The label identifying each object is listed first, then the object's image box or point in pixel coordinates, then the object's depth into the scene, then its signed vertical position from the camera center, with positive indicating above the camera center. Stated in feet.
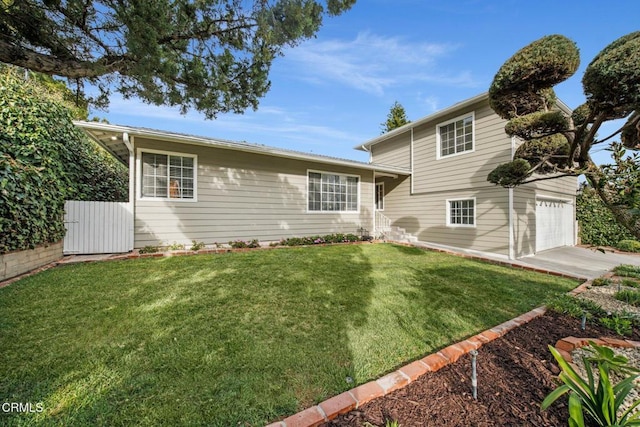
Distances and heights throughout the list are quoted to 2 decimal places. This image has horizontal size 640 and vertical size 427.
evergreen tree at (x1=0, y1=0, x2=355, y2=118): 9.01 +7.44
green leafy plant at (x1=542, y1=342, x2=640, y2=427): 4.40 -3.45
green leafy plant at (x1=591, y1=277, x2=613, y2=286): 15.24 -4.20
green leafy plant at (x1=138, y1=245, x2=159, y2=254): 18.97 -2.56
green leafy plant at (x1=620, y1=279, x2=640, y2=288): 14.95 -4.25
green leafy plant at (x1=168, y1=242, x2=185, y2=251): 20.87 -2.53
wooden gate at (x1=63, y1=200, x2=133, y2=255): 17.81 -0.74
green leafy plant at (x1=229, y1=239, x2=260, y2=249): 22.95 -2.61
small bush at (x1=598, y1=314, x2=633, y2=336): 9.02 -4.14
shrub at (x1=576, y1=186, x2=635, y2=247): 33.68 -1.40
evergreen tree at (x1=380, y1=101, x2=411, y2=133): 57.31 +23.43
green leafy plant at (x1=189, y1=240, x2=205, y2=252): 20.72 -2.46
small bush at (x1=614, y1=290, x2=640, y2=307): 12.11 -4.13
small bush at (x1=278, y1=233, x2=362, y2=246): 25.23 -2.52
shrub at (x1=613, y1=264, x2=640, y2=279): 17.62 -4.21
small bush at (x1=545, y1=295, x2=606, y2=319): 10.39 -4.07
